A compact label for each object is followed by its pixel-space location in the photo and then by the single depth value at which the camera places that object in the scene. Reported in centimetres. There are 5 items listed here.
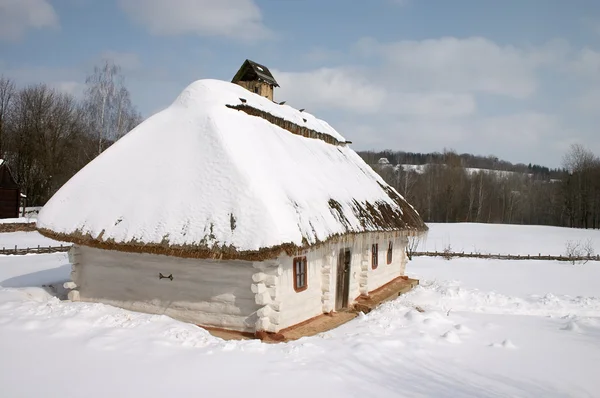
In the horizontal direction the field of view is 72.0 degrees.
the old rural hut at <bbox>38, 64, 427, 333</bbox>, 829
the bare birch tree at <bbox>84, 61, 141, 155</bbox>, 3140
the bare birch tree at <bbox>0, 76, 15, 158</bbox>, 4328
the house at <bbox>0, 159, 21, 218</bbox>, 3181
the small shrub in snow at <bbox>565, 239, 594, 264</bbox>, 2467
